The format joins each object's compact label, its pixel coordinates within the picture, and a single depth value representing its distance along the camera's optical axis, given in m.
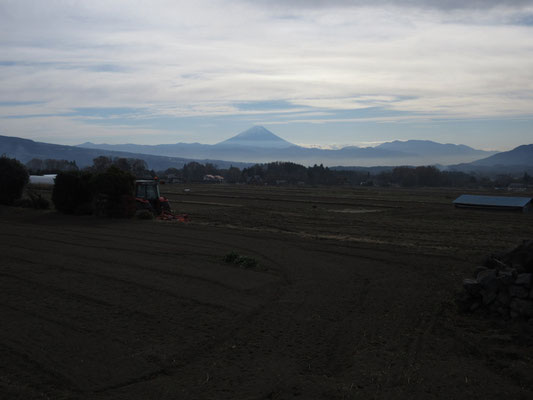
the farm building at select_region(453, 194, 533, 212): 35.00
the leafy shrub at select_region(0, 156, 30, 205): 31.20
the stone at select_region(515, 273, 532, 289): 9.38
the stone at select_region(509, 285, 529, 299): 9.41
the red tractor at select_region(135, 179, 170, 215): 27.64
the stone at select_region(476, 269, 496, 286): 9.94
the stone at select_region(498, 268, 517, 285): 9.68
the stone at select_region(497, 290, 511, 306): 9.63
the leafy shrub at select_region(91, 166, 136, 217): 26.05
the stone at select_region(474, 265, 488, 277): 11.16
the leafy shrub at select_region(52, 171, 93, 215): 27.84
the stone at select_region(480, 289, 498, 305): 9.88
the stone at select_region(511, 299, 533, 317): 9.26
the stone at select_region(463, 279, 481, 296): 10.11
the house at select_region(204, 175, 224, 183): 116.81
